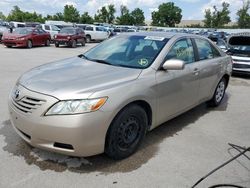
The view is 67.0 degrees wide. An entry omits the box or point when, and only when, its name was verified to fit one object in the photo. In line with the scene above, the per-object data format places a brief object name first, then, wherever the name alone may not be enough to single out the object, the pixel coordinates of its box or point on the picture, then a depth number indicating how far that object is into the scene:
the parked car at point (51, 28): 17.42
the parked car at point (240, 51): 6.83
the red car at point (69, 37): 14.50
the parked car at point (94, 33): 19.39
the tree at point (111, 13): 50.49
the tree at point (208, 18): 46.43
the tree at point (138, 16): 57.74
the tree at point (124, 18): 54.44
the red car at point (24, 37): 12.73
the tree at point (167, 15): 64.23
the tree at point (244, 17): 40.08
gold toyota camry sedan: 2.04
